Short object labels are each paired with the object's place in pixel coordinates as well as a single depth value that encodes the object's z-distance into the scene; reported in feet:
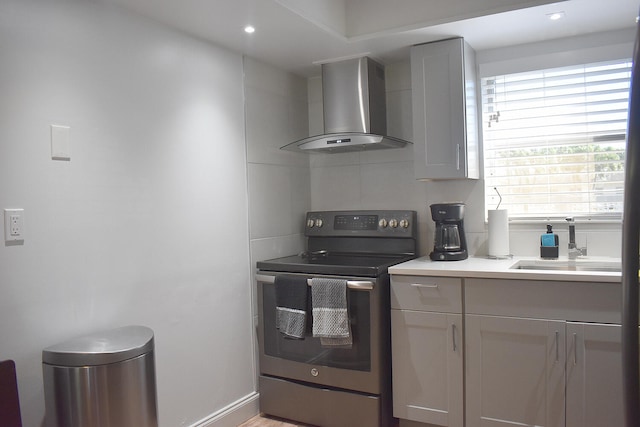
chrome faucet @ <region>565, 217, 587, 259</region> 8.93
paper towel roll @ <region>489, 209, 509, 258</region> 9.31
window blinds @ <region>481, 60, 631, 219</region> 8.98
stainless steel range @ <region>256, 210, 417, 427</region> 8.53
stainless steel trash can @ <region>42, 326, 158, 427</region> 5.67
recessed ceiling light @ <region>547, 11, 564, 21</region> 7.86
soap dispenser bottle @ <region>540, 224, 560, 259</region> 9.04
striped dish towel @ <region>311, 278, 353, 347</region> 8.44
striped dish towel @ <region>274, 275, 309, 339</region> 8.79
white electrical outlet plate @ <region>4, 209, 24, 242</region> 5.76
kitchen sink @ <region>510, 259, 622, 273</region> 8.54
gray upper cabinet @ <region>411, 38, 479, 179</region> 9.11
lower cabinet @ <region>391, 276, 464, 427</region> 8.09
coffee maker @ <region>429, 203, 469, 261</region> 9.32
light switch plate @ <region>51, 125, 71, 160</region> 6.27
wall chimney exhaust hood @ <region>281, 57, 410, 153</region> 9.87
